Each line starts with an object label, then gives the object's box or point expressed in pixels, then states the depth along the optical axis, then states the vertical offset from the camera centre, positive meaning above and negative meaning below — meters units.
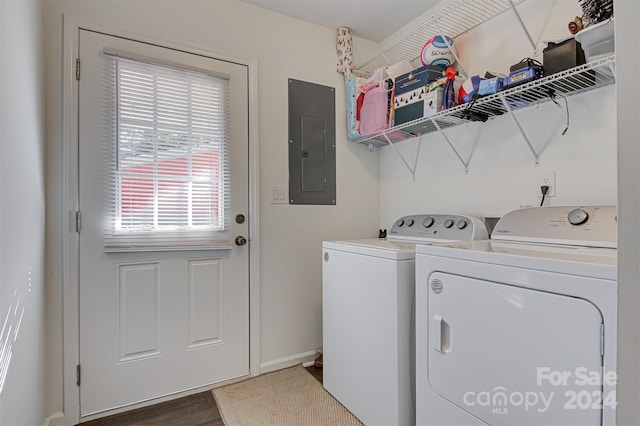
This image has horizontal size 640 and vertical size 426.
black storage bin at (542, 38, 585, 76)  1.30 +0.63
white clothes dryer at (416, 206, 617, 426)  0.85 -0.34
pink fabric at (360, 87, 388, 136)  2.14 +0.66
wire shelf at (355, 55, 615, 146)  1.28 +0.53
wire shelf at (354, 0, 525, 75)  1.79 +1.12
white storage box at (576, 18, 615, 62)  1.14 +0.62
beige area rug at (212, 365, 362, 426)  1.69 -1.06
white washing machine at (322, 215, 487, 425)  1.44 -0.51
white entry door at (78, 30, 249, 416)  1.71 -0.09
